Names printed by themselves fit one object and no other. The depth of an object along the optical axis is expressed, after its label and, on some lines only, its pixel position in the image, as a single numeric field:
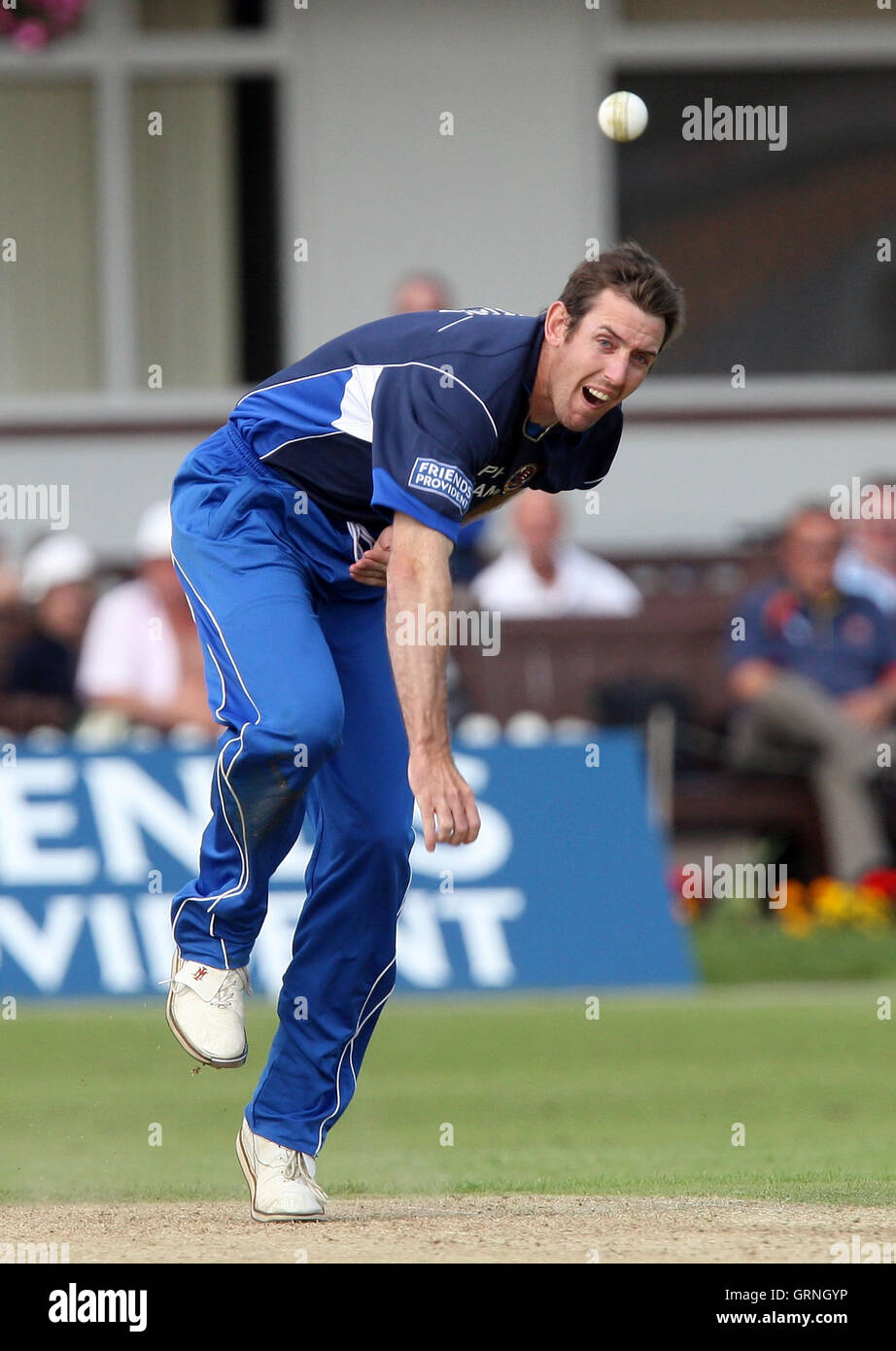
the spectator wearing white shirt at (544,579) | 12.73
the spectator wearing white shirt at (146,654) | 12.28
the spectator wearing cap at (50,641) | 12.52
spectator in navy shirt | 12.52
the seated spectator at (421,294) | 12.30
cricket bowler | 5.65
